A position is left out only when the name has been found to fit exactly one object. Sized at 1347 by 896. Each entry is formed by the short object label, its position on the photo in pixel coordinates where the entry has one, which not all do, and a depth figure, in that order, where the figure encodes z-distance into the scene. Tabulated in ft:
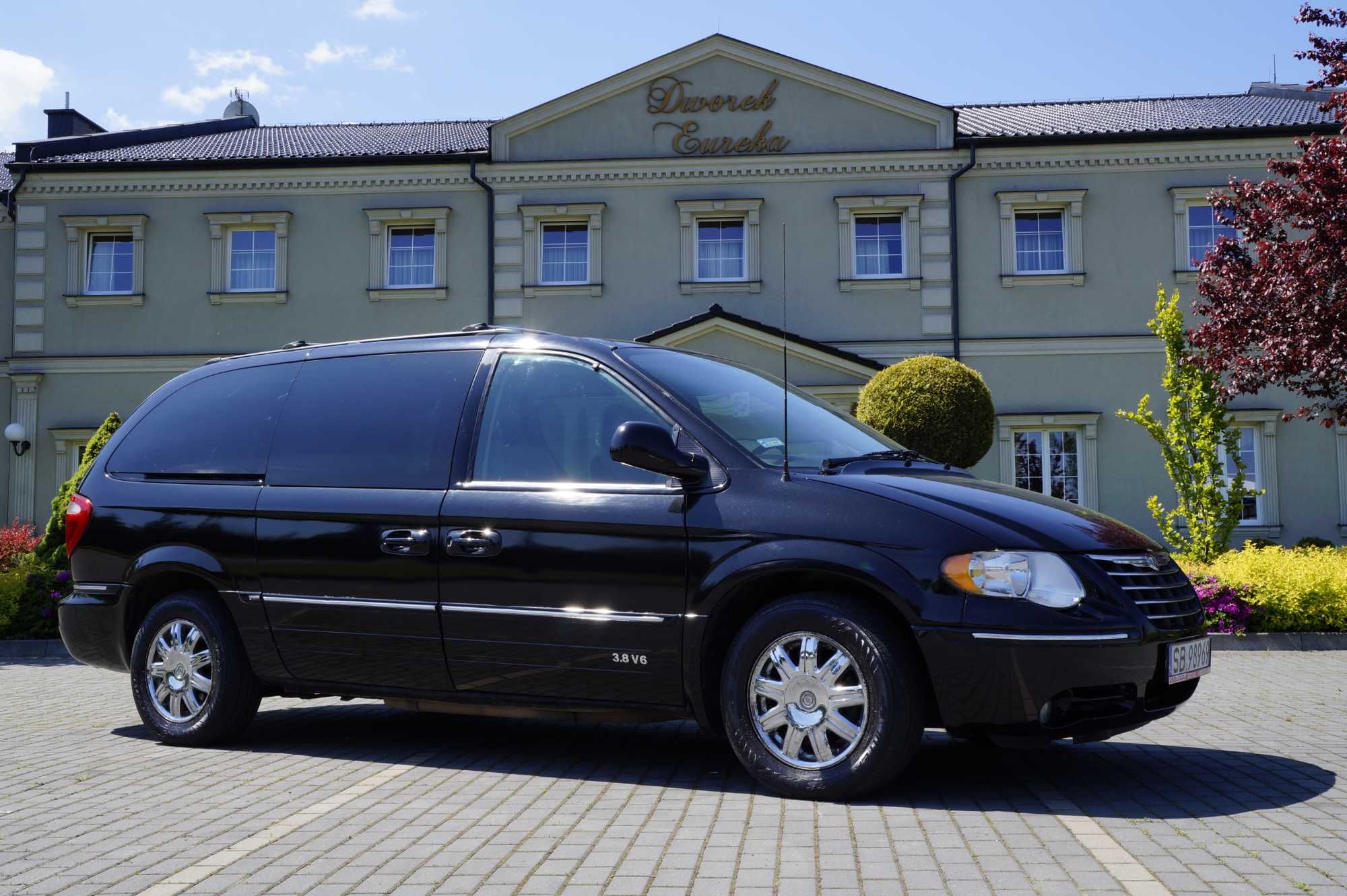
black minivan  15.47
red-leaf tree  47.52
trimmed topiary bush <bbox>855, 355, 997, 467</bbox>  51.80
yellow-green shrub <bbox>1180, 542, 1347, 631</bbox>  38.37
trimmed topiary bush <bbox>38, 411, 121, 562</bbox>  47.06
